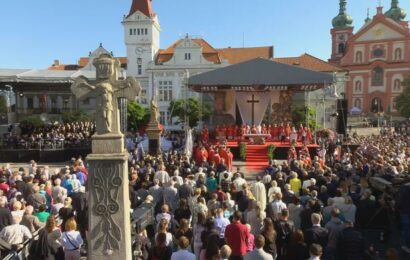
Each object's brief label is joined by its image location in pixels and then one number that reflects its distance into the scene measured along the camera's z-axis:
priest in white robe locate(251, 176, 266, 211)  8.86
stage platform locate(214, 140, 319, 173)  19.70
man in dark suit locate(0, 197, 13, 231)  6.57
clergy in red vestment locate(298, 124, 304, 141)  22.07
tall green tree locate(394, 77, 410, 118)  42.18
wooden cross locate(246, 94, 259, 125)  27.06
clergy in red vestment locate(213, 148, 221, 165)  14.23
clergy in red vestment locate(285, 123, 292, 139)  22.72
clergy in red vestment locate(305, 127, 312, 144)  21.63
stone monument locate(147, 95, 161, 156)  18.98
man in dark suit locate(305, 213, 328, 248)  6.09
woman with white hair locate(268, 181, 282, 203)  8.68
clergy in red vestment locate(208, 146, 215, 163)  15.31
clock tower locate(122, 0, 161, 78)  51.31
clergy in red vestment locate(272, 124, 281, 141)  23.31
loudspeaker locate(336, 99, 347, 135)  25.71
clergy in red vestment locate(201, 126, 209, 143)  22.41
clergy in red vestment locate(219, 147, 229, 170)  15.88
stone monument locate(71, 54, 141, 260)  5.01
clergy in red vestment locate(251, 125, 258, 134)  22.58
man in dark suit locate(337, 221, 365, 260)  5.84
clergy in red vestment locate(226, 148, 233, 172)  15.71
